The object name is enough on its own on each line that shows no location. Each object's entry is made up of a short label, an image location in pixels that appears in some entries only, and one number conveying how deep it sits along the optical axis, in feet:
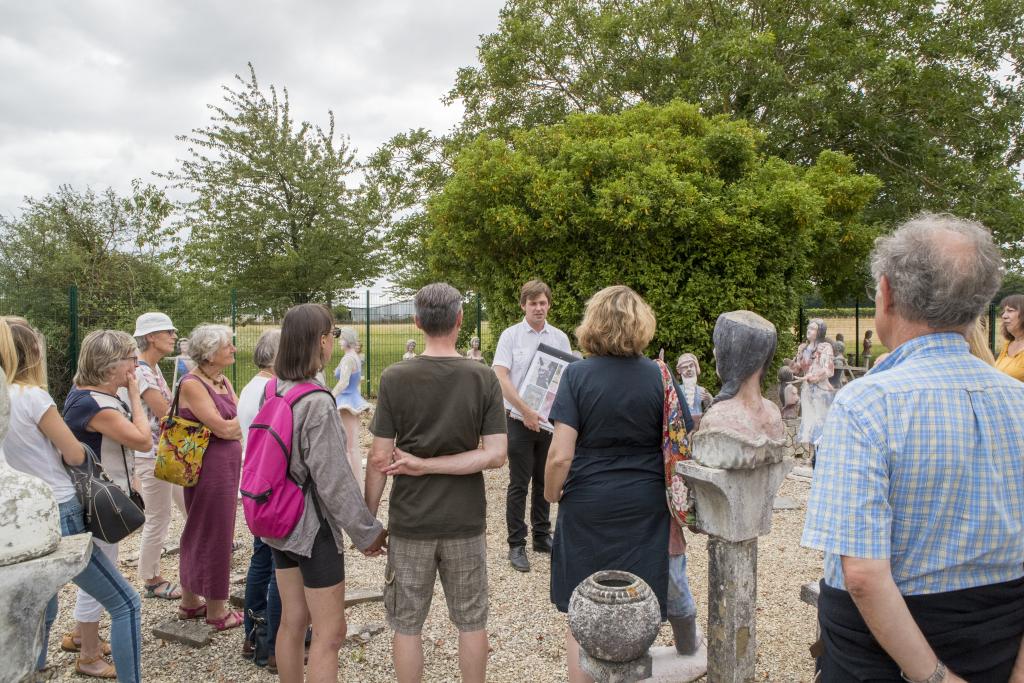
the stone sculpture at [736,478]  9.63
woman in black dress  9.59
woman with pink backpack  9.21
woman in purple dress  12.67
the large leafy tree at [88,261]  36.99
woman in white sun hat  14.38
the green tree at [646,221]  29.58
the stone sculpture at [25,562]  4.55
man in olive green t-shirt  9.60
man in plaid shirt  5.11
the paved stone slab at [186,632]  13.04
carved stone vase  7.68
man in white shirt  17.06
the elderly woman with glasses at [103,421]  11.45
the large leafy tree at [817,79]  44.45
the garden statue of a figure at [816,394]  29.89
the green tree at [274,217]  63.26
